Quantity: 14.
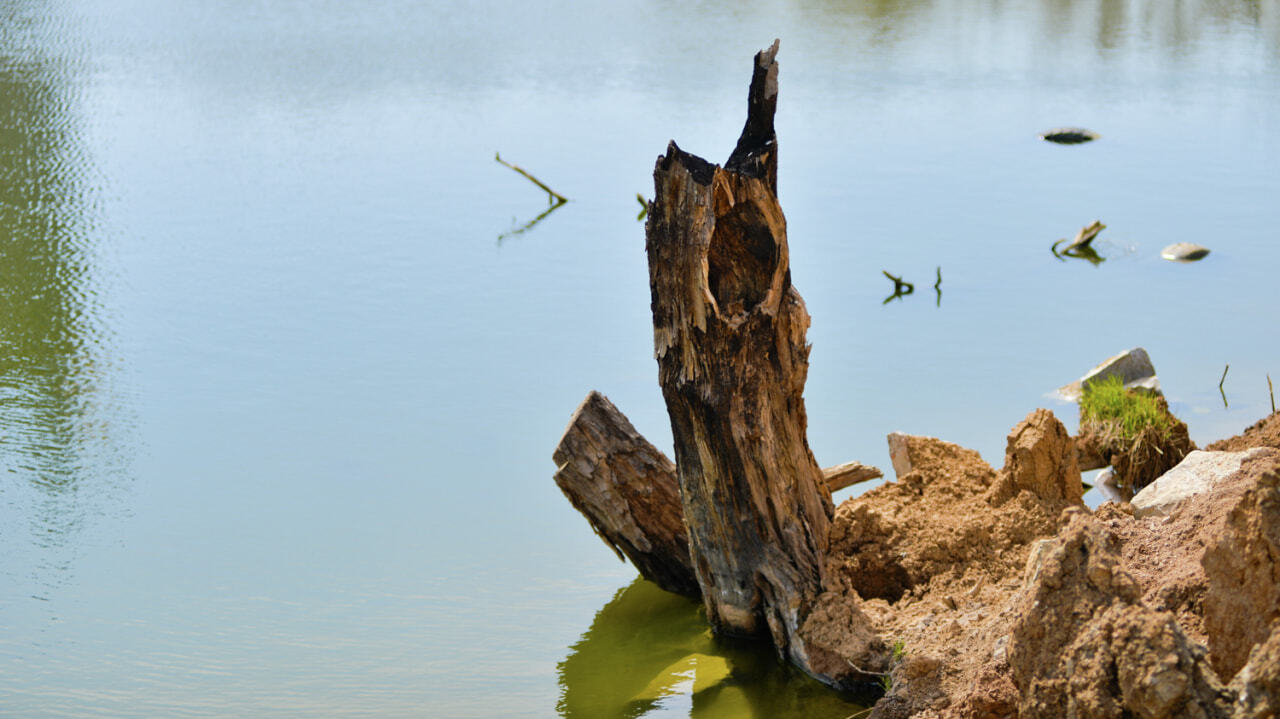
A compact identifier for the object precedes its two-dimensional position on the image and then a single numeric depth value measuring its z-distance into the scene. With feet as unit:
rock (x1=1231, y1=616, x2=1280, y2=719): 17.51
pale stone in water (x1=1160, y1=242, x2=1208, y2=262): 68.44
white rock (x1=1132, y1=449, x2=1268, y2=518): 33.50
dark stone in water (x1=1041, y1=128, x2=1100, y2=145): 95.91
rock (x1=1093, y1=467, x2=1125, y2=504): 41.60
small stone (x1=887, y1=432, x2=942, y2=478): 37.76
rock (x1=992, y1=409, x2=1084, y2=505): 33.78
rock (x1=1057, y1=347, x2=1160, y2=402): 46.57
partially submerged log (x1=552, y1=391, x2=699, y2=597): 34.81
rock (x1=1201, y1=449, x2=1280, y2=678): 20.29
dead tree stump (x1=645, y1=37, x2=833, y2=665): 30.07
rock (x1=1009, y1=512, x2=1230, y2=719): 19.08
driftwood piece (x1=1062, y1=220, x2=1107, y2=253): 70.18
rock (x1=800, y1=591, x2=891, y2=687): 30.07
